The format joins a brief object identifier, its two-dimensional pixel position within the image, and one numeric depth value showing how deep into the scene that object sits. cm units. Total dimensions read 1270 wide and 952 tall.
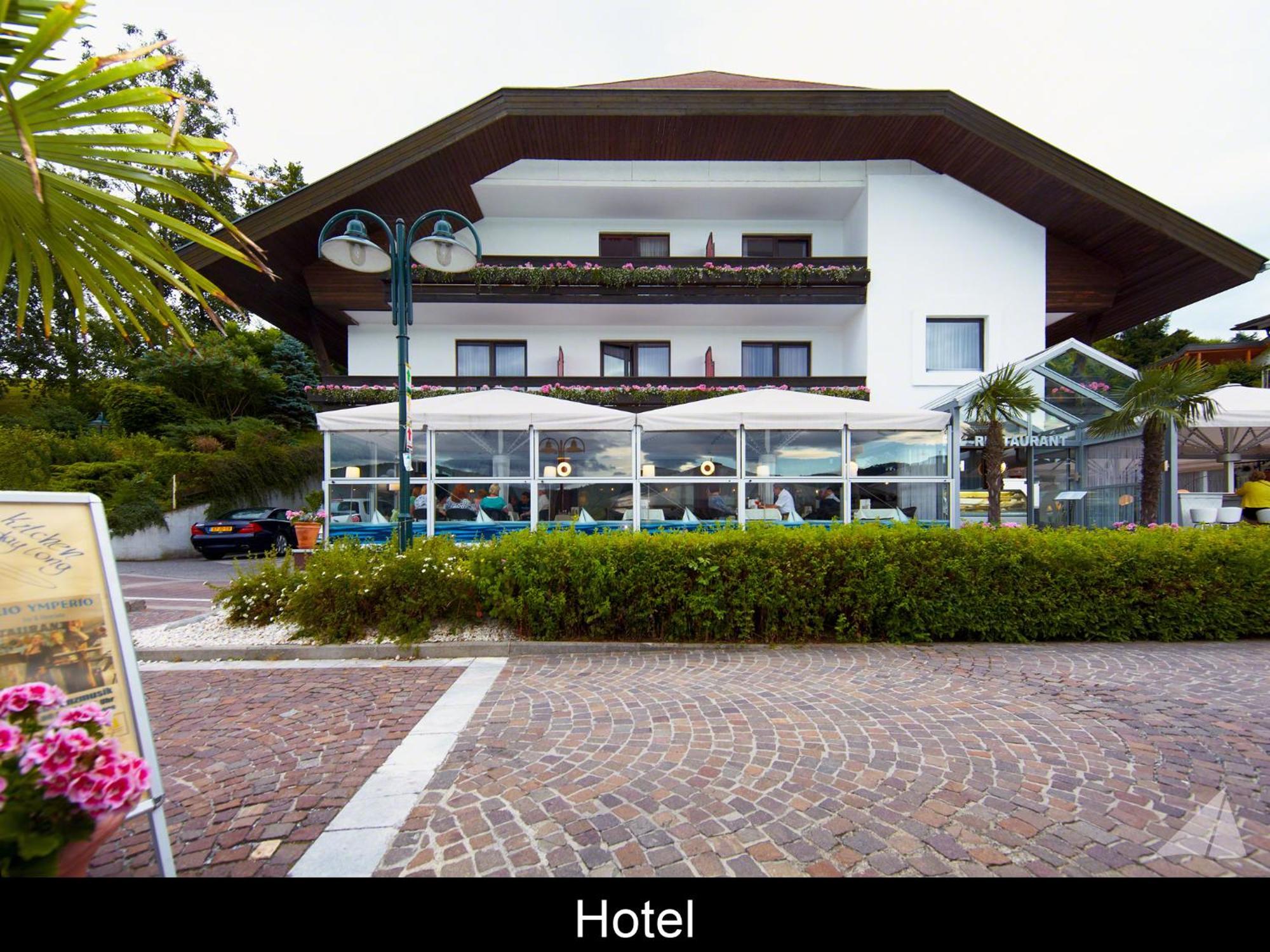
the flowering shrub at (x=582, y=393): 1419
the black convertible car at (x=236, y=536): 1379
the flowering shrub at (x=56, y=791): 140
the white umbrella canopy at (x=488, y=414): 923
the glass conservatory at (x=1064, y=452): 1034
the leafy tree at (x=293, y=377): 2484
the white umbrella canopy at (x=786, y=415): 917
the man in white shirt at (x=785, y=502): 1027
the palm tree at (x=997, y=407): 995
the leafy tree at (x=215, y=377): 2130
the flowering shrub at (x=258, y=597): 578
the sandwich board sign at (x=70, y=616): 189
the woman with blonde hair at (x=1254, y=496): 897
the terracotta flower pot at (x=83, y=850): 145
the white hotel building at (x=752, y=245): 1383
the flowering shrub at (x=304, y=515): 980
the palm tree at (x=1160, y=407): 889
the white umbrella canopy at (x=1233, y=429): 932
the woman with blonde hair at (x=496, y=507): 1028
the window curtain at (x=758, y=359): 1647
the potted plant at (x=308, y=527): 871
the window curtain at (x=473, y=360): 1617
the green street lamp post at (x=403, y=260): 617
